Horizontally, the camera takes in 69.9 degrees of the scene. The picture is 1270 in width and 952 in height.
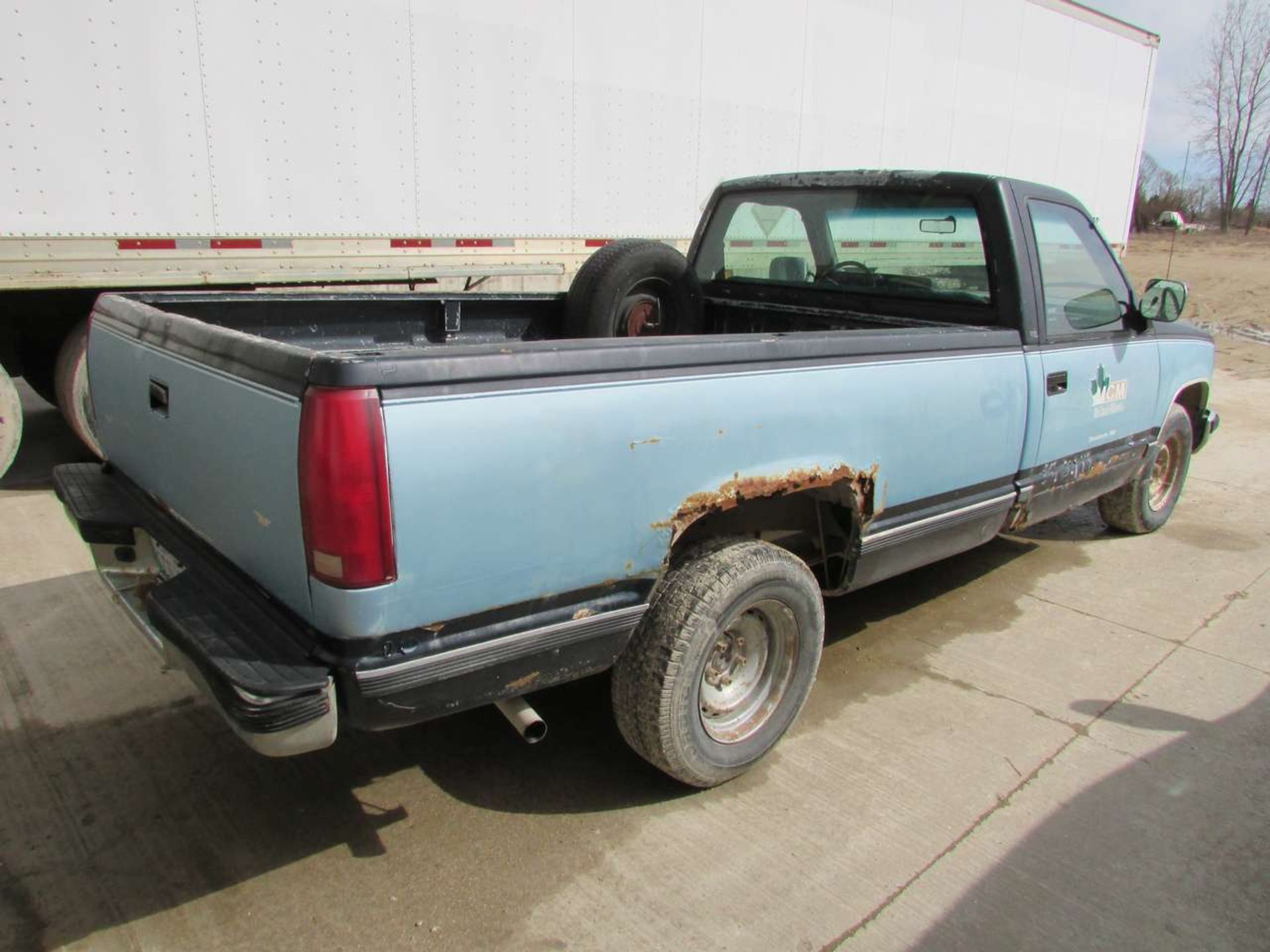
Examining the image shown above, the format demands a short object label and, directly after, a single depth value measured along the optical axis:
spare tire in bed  4.15
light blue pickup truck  2.01
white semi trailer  4.97
